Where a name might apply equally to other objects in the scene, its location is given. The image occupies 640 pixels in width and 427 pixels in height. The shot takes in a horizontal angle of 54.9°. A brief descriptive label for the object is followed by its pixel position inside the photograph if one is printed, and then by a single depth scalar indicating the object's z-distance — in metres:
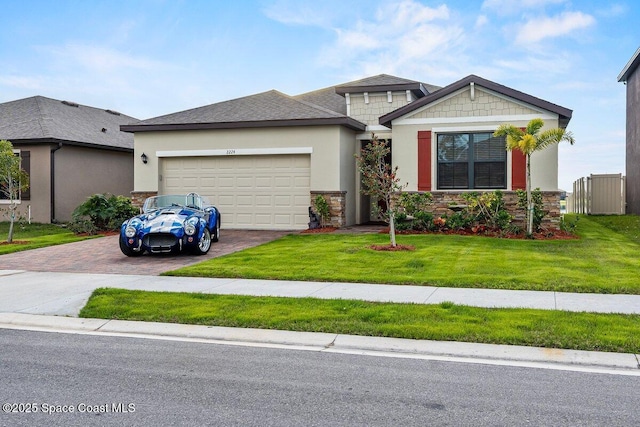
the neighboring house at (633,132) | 24.44
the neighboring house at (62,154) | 22.58
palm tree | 16.08
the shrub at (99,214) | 19.39
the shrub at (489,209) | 16.84
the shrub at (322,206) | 18.83
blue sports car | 13.54
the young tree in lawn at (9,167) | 17.39
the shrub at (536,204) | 16.88
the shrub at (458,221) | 17.22
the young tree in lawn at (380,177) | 14.20
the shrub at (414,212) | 17.48
